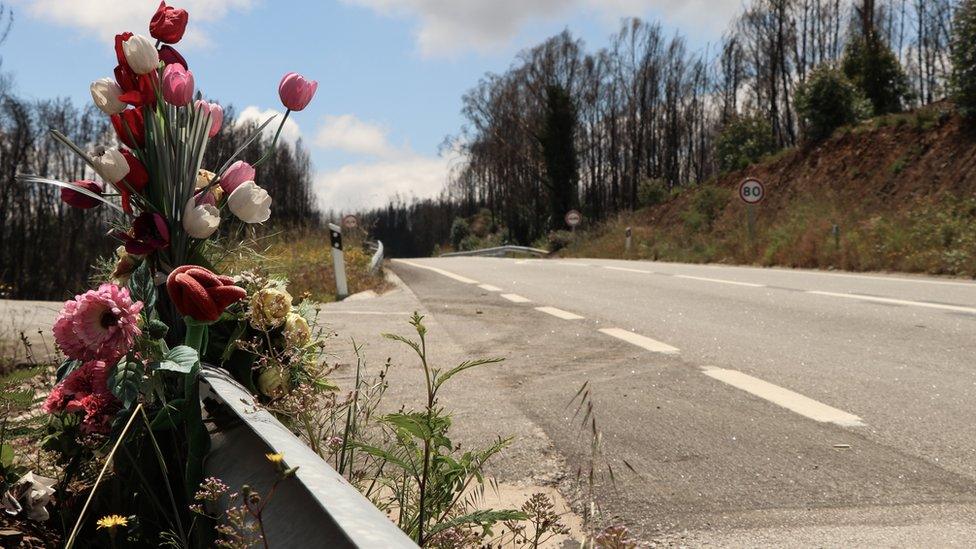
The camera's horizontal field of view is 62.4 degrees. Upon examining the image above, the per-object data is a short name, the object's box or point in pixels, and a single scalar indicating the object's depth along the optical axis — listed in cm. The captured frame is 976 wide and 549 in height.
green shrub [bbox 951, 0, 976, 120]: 2011
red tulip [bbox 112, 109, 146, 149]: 206
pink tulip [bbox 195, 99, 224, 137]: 222
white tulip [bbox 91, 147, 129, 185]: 191
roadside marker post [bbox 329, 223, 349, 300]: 1193
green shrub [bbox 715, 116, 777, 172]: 3553
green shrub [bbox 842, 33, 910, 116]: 2825
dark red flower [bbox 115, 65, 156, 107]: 205
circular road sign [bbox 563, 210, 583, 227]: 3922
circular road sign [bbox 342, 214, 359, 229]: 2145
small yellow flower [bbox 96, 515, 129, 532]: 125
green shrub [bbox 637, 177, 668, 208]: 4209
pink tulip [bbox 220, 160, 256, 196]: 225
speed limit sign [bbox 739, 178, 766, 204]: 2078
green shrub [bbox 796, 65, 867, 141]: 2720
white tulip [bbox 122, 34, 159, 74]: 198
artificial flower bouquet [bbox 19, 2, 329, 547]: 163
